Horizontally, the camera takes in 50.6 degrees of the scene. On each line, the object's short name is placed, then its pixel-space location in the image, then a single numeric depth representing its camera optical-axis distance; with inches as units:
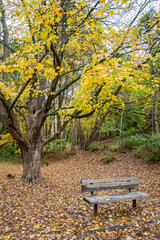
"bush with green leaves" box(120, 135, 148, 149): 479.5
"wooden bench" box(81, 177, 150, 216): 167.8
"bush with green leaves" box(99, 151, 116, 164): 455.2
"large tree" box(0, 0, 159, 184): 146.3
